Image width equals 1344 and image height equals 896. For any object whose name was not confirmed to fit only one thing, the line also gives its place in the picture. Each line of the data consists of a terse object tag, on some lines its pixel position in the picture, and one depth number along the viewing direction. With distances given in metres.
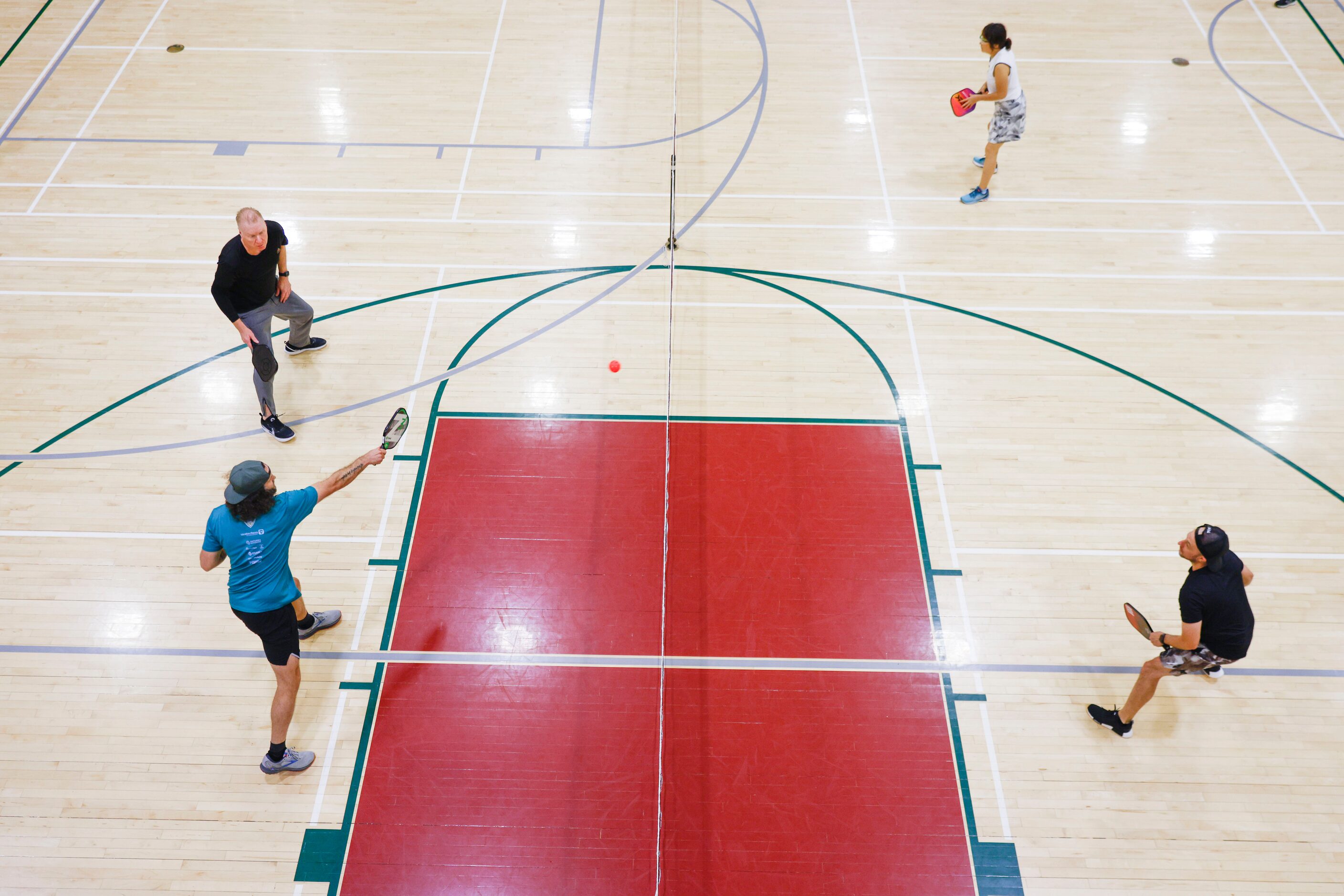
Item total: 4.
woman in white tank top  7.86
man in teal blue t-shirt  4.41
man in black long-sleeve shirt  5.88
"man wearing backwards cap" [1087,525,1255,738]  4.51
